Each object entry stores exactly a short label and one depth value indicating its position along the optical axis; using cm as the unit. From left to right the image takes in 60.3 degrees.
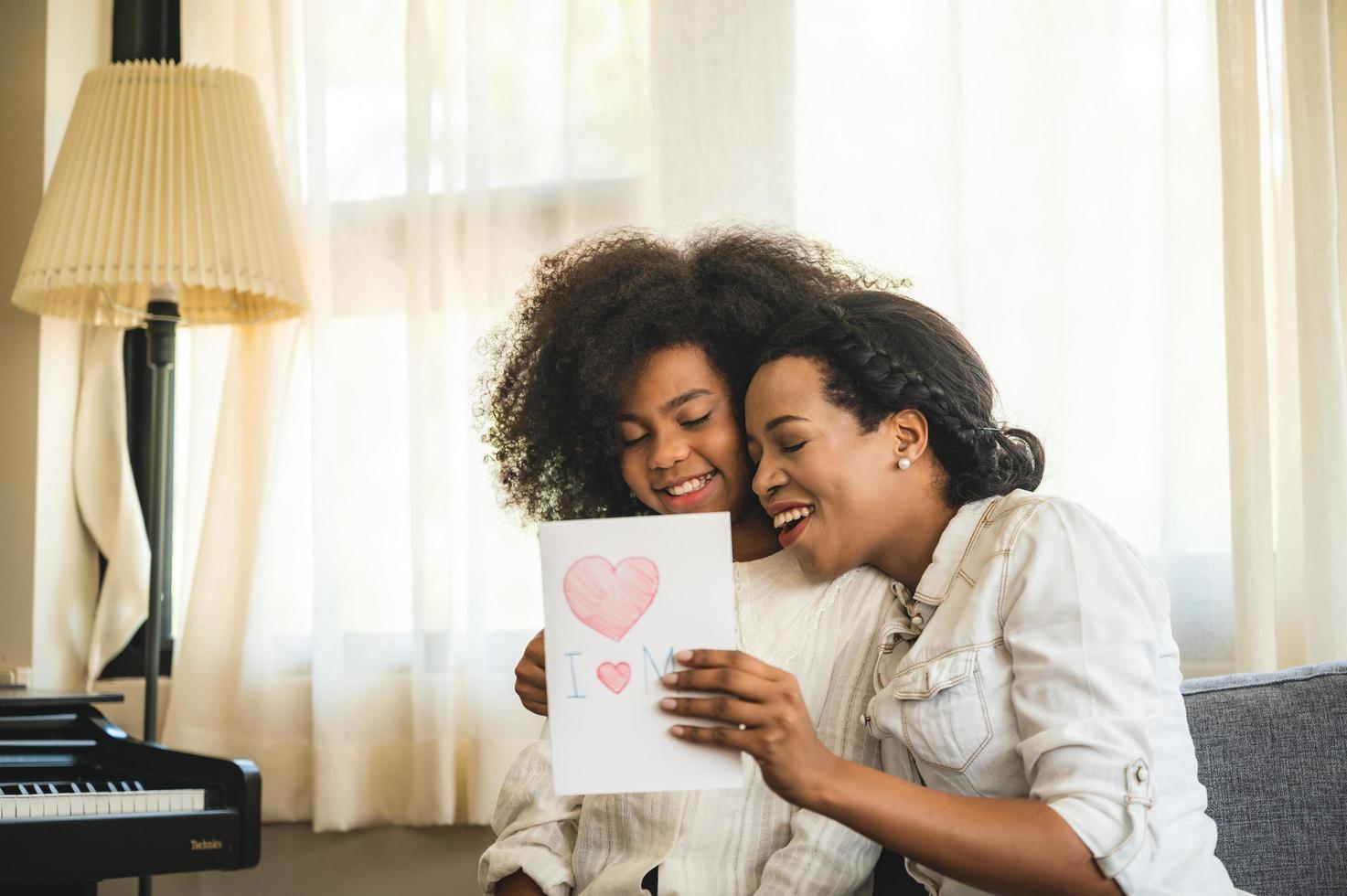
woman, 102
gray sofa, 145
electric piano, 175
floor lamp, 221
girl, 133
